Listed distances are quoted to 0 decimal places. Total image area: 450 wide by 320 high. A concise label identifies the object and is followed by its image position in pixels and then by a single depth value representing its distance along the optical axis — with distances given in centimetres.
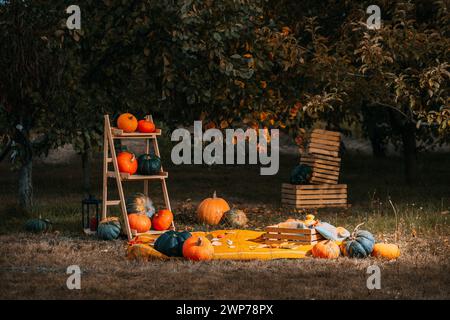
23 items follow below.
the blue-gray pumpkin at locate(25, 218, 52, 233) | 1140
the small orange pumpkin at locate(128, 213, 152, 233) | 1103
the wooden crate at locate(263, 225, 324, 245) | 1003
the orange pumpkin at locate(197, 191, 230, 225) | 1232
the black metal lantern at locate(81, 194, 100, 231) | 1138
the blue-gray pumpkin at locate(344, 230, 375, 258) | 925
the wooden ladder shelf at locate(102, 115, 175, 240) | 1119
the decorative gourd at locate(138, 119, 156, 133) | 1161
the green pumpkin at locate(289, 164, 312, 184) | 1534
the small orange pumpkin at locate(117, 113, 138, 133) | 1141
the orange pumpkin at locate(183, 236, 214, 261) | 912
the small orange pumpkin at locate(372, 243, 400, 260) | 924
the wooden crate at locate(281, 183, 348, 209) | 1477
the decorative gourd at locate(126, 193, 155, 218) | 1153
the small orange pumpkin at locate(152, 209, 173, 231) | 1130
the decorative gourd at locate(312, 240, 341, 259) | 930
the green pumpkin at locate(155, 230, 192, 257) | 929
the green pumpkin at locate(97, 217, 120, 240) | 1080
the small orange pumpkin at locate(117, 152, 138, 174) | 1132
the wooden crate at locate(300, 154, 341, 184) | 1543
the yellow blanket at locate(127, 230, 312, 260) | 928
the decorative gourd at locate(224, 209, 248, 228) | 1215
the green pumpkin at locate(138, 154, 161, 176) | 1143
